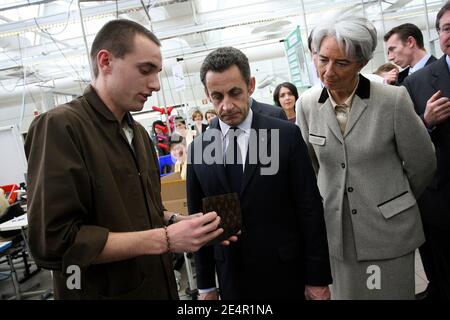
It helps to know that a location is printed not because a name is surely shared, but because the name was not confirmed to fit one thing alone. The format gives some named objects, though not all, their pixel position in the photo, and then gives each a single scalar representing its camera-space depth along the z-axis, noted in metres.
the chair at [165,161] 4.61
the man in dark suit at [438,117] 1.51
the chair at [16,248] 3.48
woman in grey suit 1.24
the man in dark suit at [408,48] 2.48
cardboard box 2.64
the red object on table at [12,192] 5.39
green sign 3.96
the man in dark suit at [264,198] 1.17
